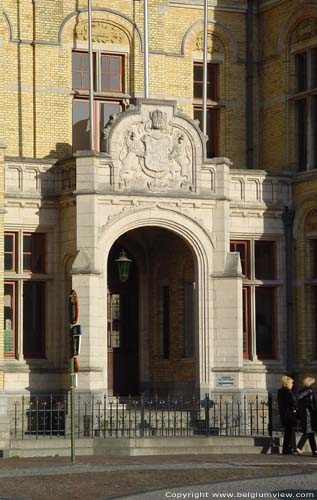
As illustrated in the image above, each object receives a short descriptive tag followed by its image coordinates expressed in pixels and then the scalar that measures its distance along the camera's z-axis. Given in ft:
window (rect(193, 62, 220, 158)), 123.85
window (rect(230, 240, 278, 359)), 117.50
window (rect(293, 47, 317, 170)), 118.62
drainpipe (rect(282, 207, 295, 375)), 118.01
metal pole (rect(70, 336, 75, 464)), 90.12
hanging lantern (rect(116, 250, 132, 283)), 112.06
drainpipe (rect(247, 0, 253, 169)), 124.06
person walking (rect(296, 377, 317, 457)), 98.17
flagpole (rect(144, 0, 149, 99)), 117.41
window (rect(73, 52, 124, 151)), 118.93
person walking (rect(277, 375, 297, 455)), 97.91
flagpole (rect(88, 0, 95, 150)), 112.16
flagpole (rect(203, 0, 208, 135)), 117.19
